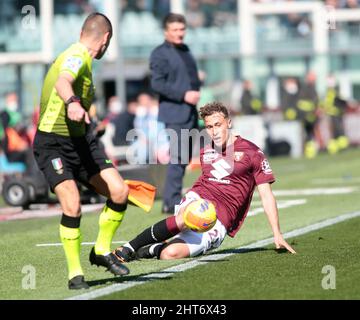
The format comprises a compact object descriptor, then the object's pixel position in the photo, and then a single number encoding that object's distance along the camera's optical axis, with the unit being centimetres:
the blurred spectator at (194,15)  3491
